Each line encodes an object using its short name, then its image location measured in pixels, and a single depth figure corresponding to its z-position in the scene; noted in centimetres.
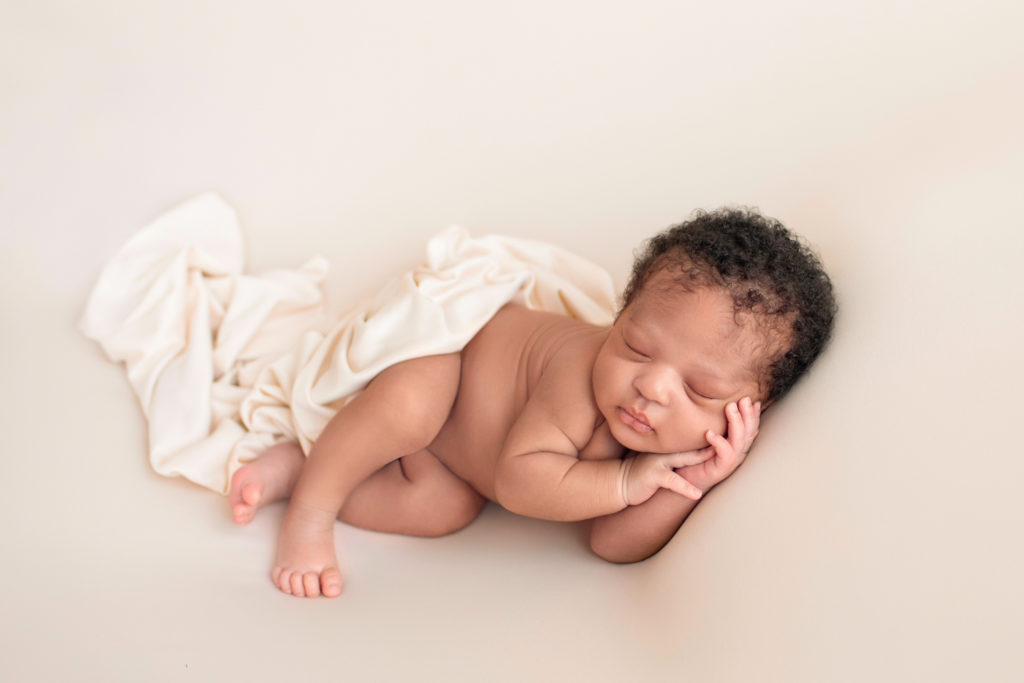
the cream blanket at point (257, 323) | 103
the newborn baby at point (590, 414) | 91
